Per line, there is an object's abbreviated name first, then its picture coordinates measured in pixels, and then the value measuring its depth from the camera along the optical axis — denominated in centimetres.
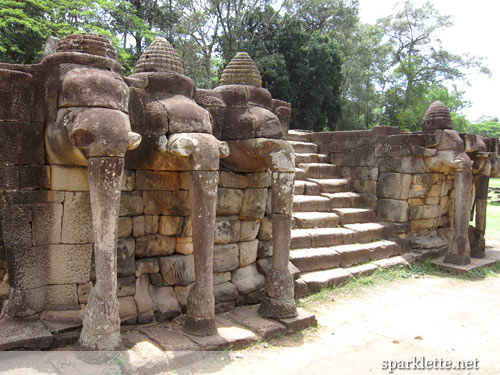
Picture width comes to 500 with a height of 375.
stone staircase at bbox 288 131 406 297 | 664
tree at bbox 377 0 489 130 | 2870
